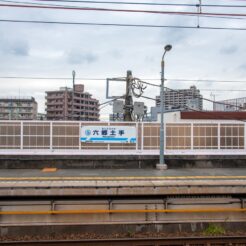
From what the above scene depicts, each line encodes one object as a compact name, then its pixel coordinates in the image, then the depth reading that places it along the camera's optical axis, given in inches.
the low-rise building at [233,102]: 2318.9
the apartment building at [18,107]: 4320.9
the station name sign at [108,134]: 735.7
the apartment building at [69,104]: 3456.0
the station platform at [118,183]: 461.7
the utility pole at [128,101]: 887.1
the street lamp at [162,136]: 689.6
